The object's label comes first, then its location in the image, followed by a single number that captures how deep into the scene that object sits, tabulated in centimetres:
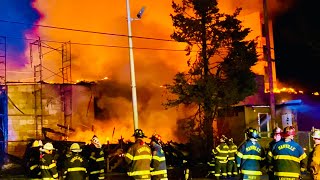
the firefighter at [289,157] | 828
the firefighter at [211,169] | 1830
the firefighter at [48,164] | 1080
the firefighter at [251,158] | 908
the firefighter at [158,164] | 1076
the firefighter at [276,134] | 1031
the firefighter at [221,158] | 1672
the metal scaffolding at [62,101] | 2570
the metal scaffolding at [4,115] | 2444
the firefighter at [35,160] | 1319
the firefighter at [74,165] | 978
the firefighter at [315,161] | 838
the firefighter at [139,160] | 993
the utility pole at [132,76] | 1460
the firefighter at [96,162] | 1173
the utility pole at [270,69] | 1895
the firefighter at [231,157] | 1741
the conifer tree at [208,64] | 2381
